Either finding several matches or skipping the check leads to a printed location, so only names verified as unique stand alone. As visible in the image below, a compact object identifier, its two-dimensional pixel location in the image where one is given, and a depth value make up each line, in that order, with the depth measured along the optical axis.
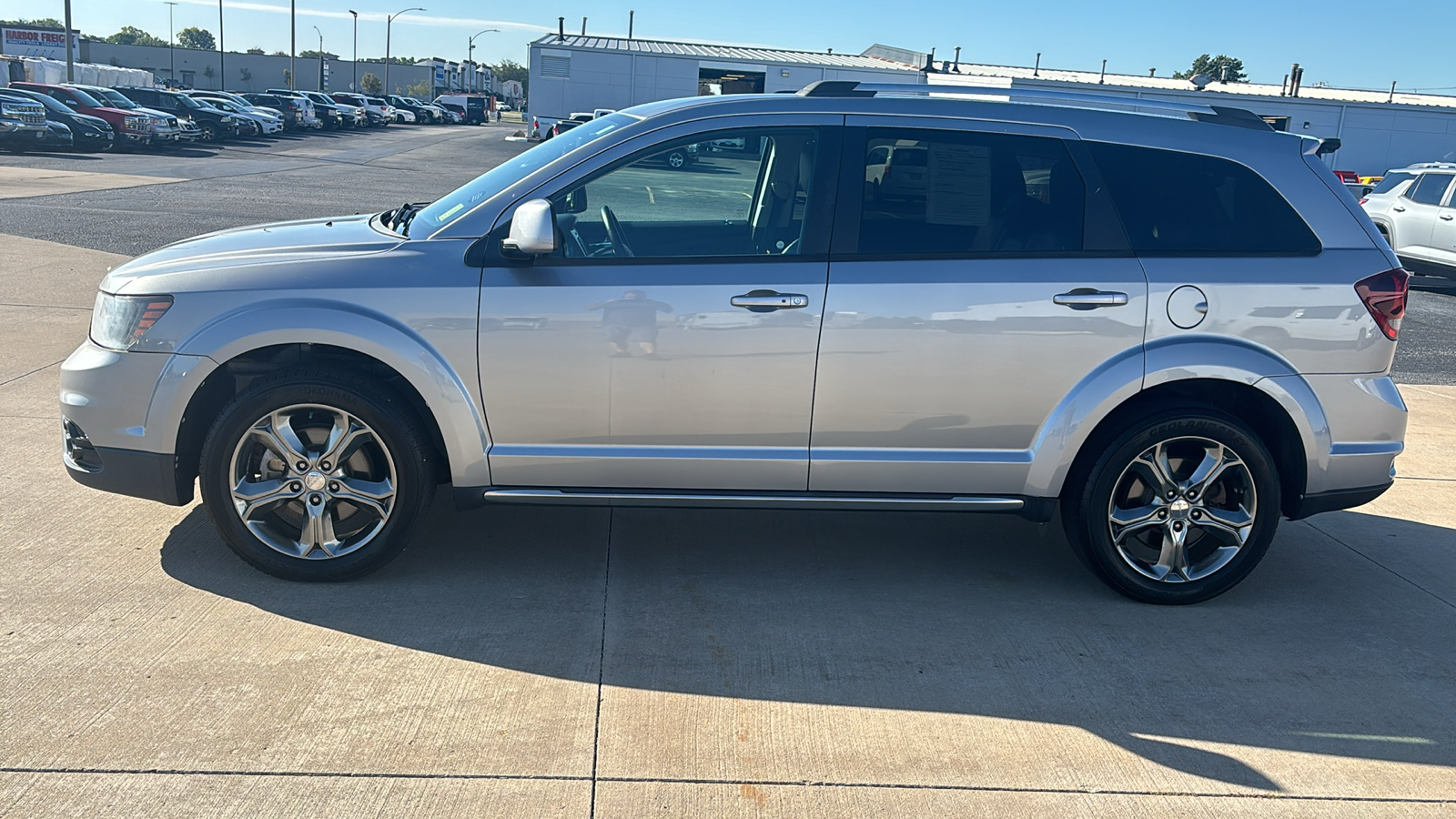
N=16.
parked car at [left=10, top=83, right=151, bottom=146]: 31.89
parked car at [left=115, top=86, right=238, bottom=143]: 39.03
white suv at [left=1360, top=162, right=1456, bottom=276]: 16.44
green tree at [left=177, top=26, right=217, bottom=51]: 176.25
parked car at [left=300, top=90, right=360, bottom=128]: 57.64
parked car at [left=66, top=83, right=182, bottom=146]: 32.96
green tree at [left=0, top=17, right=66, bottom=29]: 125.00
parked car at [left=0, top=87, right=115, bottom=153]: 29.75
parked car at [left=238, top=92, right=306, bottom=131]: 50.44
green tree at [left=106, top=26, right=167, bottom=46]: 150.75
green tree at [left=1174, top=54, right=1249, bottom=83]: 111.55
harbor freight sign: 77.94
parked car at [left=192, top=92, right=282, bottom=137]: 43.03
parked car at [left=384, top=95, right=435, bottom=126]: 75.75
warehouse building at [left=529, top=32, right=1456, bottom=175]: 51.19
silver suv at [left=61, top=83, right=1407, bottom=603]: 4.31
